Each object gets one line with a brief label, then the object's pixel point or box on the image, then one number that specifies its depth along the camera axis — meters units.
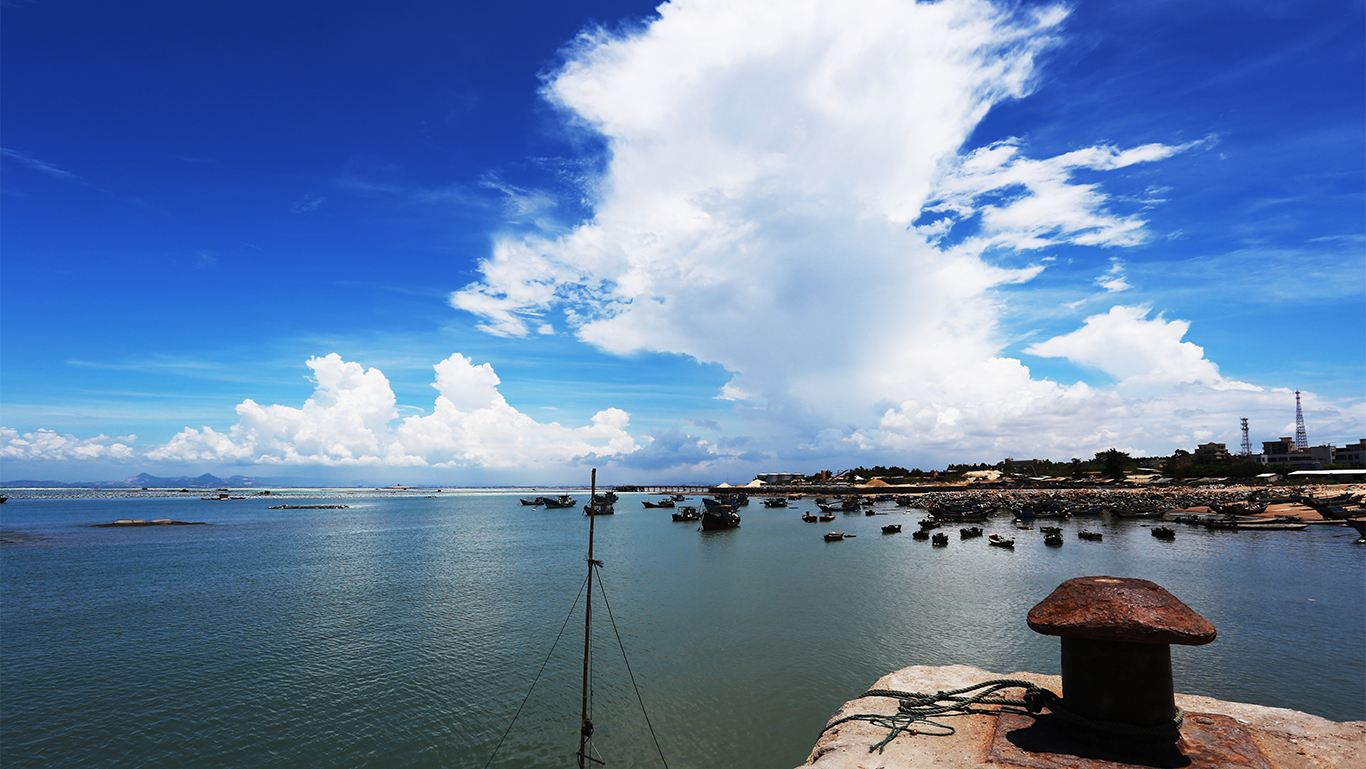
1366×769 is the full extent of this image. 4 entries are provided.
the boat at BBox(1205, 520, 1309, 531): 57.47
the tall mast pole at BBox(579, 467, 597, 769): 12.01
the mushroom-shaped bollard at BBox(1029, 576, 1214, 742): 6.43
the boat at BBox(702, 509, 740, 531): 76.44
